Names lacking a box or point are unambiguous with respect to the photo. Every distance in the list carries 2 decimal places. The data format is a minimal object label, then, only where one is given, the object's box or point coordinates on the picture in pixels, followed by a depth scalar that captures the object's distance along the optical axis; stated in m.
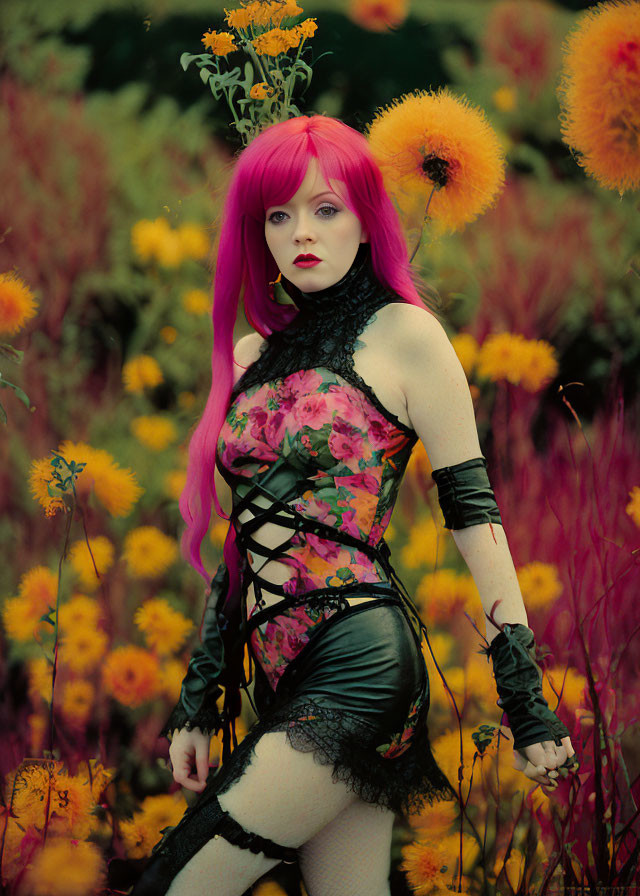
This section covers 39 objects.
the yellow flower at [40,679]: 4.53
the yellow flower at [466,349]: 4.51
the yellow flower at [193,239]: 4.51
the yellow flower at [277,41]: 4.30
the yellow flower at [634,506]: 4.49
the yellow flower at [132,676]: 4.52
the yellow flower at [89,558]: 4.54
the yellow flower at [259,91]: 4.31
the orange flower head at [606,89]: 4.38
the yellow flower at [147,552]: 4.53
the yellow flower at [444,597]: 4.50
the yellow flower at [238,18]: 4.33
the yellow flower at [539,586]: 4.48
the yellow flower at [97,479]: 4.51
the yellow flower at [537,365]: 4.50
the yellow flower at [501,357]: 4.50
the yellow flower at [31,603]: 4.53
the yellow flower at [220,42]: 4.32
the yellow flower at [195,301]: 4.54
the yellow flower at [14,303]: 4.52
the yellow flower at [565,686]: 4.45
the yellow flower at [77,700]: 4.52
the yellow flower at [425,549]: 4.51
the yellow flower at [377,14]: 4.45
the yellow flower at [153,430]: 4.54
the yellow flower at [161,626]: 4.52
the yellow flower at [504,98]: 4.46
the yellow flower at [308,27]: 4.30
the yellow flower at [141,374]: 4.54
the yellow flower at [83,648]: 4.53
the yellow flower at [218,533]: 4.53
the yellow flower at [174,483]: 4.54
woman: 3.82
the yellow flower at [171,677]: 4.52
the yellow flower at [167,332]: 4.55
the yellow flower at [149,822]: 4.48
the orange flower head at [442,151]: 4.22
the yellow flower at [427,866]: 4.42
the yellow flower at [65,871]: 4.44
